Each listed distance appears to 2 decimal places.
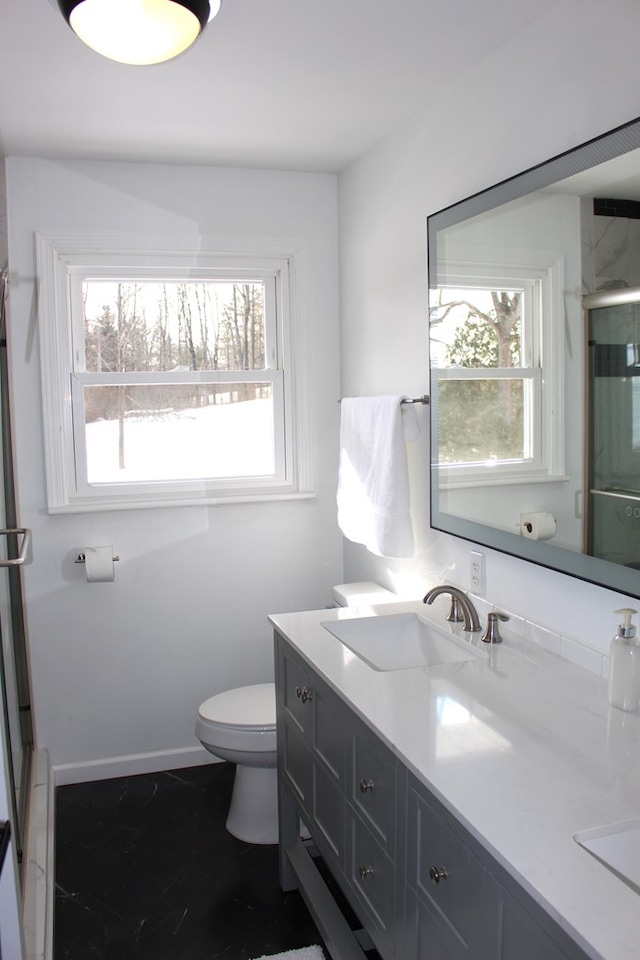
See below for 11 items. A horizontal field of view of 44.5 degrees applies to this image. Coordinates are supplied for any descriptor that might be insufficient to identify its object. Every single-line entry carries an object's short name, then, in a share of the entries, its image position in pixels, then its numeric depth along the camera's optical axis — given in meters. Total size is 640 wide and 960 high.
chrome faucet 2.08
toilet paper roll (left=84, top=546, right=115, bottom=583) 2.90
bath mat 2.08
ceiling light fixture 1.42
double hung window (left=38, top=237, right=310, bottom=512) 2.95
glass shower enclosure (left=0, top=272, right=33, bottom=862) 2.08
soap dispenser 1.49
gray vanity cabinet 1.15
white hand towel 2.45
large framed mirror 1.55
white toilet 2.52
